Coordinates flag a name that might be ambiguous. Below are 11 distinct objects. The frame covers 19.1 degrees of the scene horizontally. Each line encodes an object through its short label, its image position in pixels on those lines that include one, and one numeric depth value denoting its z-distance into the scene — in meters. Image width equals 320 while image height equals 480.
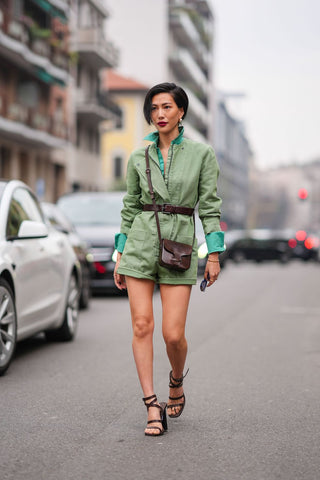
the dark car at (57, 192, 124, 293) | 15.72
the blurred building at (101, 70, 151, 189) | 63.72
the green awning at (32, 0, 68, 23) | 37.62
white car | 7.43
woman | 5.25
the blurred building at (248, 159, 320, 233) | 146.50
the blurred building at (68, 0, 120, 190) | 48.25
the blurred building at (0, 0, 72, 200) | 34.81
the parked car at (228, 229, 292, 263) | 38.19
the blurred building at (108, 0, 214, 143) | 68.44
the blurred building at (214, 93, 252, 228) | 99.32
